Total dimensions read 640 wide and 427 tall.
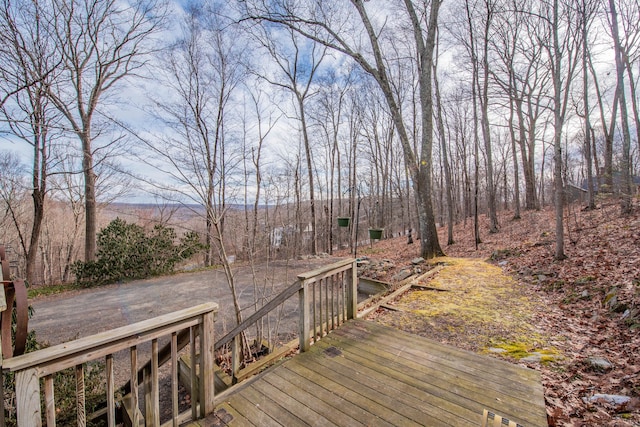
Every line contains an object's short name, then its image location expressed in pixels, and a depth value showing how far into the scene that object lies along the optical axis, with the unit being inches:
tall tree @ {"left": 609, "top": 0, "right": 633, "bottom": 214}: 267.6
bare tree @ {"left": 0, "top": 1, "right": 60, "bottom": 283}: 158.7
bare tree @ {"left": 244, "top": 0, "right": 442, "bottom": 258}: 288.2
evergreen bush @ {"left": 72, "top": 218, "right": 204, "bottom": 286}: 341.4
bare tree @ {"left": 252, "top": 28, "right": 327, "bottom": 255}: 492.7
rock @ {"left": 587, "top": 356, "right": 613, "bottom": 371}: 96.4
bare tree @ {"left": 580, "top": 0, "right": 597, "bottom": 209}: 214.8
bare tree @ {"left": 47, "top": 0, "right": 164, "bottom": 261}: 280.7
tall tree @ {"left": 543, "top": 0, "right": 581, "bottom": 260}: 202.2
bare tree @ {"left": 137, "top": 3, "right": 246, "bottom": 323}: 118.9
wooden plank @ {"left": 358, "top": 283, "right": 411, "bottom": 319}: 155.2
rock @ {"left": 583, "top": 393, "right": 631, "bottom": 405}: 79.0
